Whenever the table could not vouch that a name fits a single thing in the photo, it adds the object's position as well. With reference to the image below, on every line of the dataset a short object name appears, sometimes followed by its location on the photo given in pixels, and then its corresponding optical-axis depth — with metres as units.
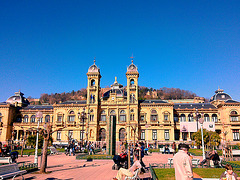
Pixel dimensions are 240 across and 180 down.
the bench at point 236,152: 22.69
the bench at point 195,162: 16.71
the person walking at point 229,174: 8.25
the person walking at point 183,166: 6.04
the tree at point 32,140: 33.84
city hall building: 54.38
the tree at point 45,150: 13.80
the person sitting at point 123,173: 9.02
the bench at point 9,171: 9.73
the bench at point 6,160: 14.90
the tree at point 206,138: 35.03
